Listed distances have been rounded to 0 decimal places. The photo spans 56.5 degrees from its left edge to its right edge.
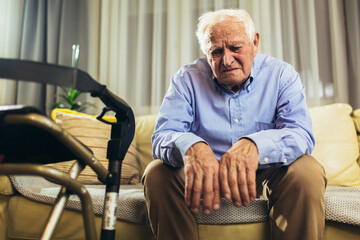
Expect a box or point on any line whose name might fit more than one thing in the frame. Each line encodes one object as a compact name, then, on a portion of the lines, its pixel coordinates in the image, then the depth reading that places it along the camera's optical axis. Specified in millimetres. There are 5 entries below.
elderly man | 950
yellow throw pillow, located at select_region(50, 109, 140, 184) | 1738
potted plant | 2660
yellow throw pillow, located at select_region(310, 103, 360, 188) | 1680
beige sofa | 1150
